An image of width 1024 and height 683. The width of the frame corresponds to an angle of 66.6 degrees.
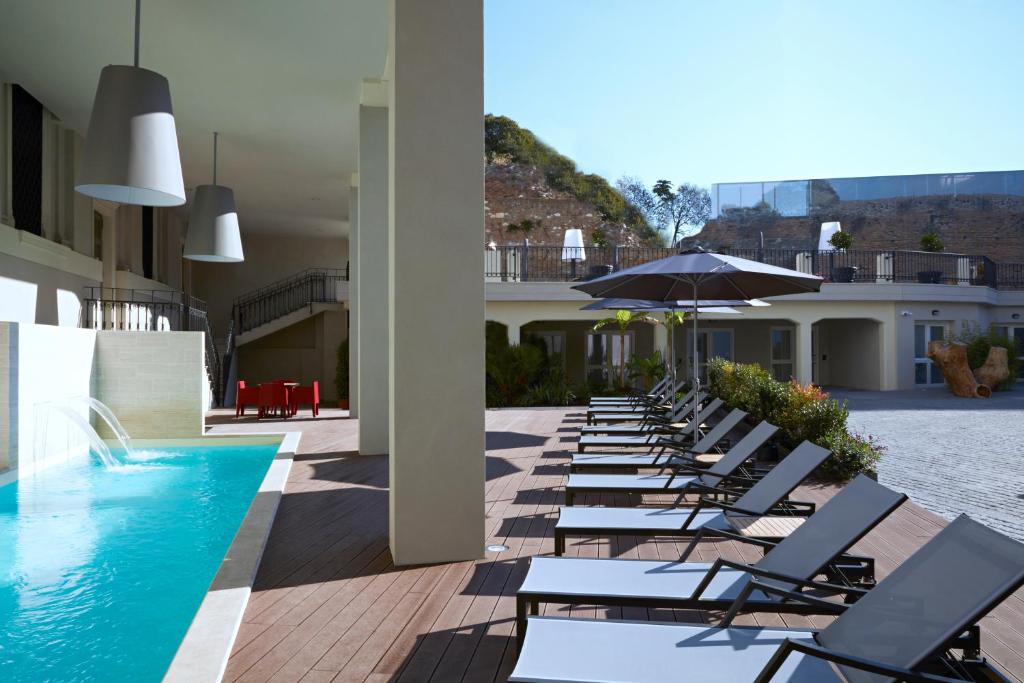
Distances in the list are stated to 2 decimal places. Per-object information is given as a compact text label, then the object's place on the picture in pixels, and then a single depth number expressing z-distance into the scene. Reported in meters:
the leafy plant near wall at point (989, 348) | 23.62
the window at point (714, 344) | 25.98
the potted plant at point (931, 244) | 30.62
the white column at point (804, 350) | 22.58
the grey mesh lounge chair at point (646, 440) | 8.65
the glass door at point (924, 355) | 24.52
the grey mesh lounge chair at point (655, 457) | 7.22
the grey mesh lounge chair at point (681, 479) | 5.86
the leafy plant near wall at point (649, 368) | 20.12
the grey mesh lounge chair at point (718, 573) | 3.35
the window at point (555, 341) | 25.03
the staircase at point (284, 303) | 23.08
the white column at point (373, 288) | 10.41
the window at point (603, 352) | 25.02
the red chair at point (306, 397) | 16.17
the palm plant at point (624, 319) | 19.69
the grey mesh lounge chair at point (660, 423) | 9.82
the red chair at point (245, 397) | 16.11
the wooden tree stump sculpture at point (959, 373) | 21.81
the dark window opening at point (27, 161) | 11.75
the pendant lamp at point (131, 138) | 7.06
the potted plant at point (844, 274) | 23.36
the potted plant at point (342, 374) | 20.75
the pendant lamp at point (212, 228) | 11.88
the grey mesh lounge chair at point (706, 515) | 4.66
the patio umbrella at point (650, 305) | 11.76
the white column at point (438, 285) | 5.20
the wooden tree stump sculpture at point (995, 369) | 22.95
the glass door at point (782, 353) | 26.31
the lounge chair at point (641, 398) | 14.12
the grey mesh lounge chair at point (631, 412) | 11.31
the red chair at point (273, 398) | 15.57
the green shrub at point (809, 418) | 8.12
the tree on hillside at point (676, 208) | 60.19
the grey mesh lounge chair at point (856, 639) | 2.44
